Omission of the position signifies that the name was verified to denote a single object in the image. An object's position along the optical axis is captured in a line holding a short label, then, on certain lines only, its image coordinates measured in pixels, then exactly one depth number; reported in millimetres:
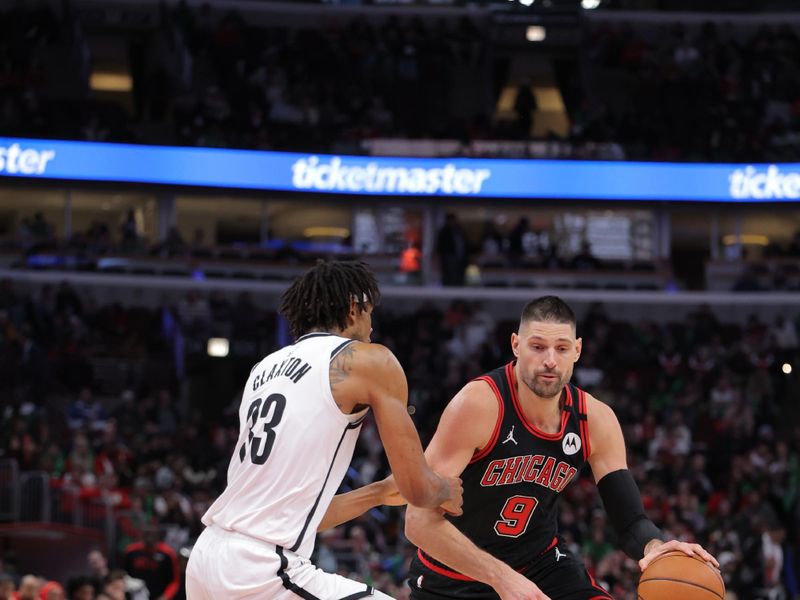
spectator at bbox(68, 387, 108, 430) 19734
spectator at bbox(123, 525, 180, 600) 13203
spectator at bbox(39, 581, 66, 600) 11023
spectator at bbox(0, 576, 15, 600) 11367
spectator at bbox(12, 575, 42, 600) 11148
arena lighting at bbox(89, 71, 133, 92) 30248
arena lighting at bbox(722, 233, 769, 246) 29641
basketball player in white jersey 4691
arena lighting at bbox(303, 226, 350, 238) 28891
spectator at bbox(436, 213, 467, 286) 26891
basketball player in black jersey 5793
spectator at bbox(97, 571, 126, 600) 11500
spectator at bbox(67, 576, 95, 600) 11375
